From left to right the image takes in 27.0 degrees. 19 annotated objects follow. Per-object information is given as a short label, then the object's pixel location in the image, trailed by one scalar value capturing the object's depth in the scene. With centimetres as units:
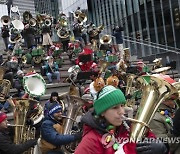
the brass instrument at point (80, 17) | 1948
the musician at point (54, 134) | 482
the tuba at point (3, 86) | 1010
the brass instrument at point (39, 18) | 1772
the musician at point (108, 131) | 249
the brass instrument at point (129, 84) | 1041
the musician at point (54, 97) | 663
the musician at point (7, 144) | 455
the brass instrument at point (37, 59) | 1452
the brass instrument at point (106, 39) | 1852
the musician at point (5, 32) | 1675
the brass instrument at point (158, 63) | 1422
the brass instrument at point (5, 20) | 1727
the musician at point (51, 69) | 1312
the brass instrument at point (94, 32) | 1919
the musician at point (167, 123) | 324
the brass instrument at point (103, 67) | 1020
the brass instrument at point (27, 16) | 1748
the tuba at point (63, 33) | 1739
